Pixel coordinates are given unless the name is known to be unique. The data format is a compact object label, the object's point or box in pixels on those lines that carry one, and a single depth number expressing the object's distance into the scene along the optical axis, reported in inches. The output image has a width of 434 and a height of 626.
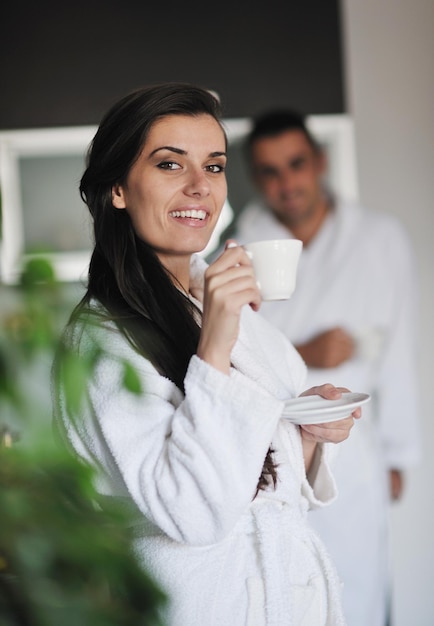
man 121.0
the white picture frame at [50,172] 131.6
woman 67.3
